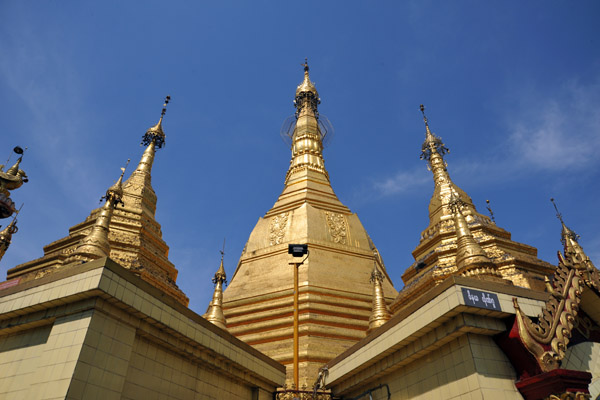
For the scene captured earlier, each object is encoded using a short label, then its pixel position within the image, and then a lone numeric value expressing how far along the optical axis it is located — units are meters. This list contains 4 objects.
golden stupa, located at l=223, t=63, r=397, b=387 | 20.14
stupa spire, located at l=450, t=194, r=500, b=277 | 16.28
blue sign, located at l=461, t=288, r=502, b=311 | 8.76
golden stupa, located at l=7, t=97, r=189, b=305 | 20.45
